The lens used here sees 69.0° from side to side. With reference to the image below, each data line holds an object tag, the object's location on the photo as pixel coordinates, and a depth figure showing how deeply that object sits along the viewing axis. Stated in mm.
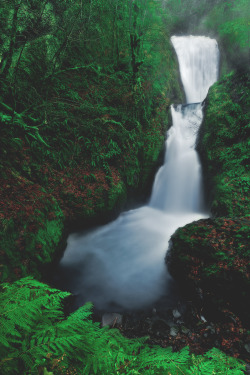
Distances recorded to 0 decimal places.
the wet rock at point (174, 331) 3734
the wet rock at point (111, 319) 4023
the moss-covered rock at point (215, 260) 3908
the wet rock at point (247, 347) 3262
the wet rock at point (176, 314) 4116
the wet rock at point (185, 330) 3746
